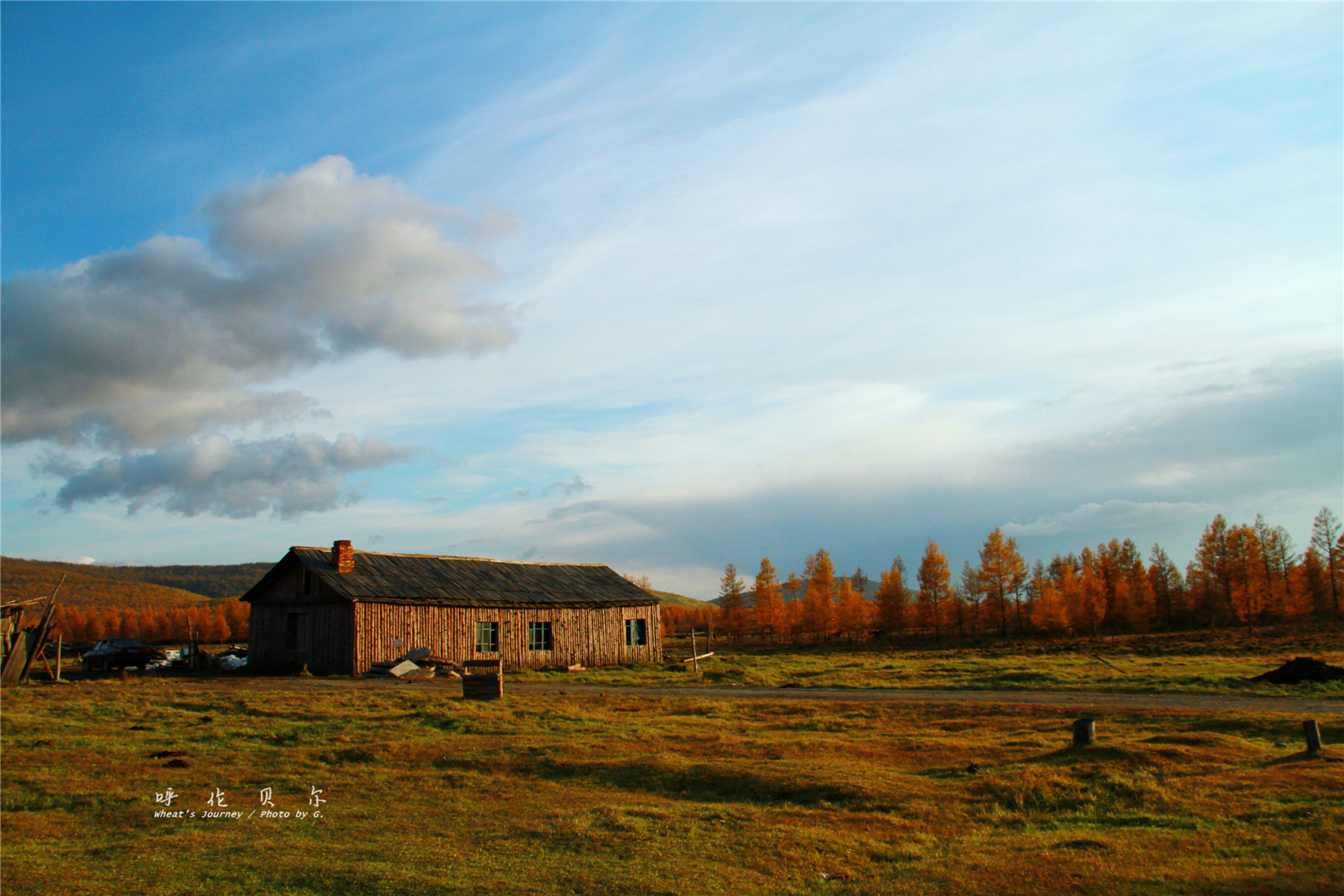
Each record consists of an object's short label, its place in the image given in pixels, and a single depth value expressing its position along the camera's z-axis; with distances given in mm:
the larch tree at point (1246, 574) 83438
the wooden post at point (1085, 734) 15188
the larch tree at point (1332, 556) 87050
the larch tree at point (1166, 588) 100944
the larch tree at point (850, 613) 97812
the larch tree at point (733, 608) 102812
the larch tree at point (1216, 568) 87750
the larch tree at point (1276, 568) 87875
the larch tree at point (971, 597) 90944
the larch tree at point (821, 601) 97000
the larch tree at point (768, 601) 97375
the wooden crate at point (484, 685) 25656
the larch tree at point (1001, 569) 84500
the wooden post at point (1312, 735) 14336
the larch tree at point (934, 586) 91375
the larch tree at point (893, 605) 93188
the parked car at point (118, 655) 39406
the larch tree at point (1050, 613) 85188
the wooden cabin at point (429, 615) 35438
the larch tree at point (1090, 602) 88250
